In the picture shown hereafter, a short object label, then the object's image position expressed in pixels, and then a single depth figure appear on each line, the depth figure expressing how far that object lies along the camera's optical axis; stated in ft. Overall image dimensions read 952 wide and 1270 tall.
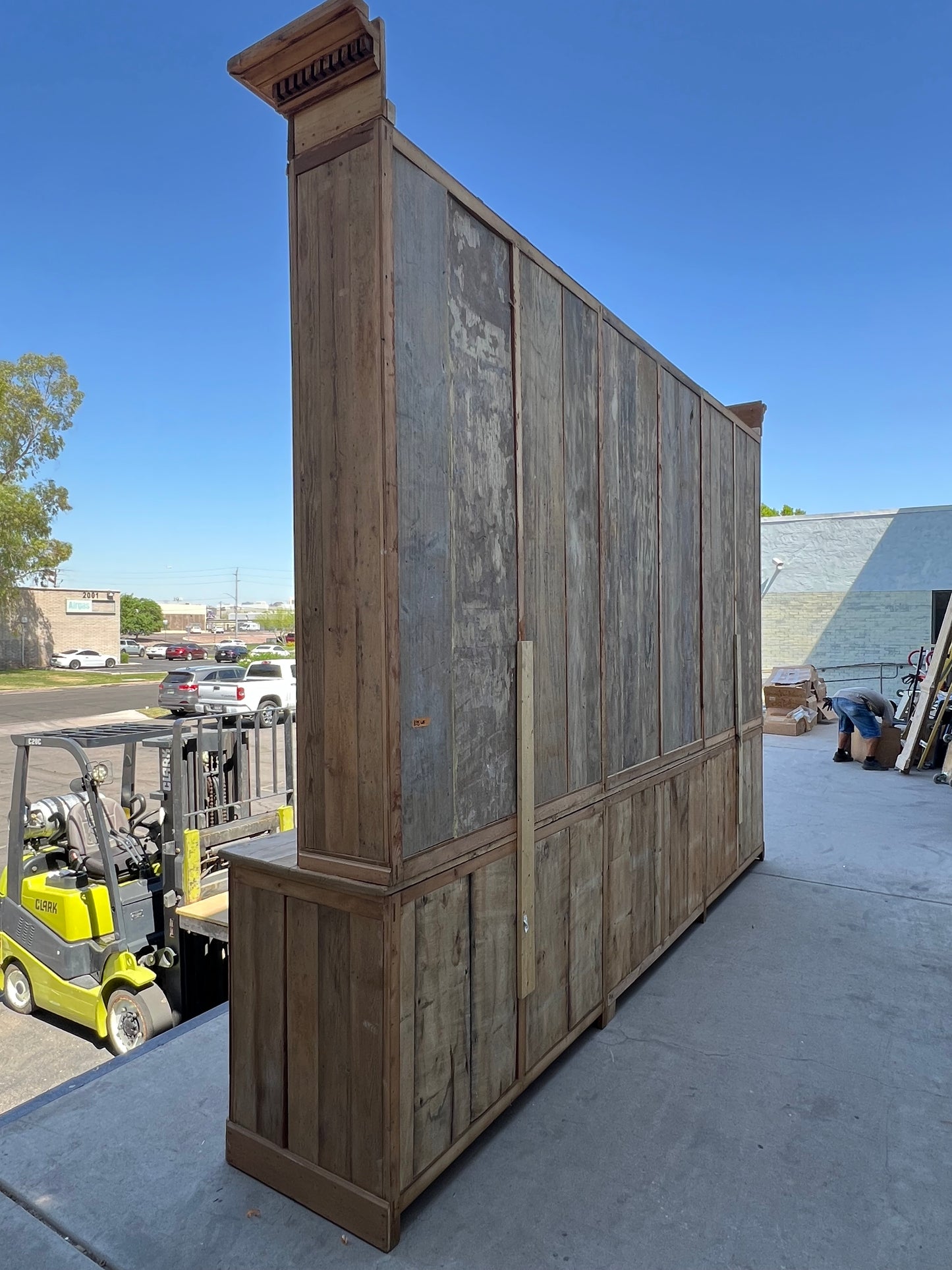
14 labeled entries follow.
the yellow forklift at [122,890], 17.19
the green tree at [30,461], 111.24
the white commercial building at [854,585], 57.21
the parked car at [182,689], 67.00
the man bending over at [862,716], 32.73
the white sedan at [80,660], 136.05
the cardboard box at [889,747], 32.96
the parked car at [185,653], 138.92
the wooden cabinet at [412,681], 6.89
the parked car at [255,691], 64.23
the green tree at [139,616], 233.96
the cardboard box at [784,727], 42.78
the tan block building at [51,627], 132.77
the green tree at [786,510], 184.93
